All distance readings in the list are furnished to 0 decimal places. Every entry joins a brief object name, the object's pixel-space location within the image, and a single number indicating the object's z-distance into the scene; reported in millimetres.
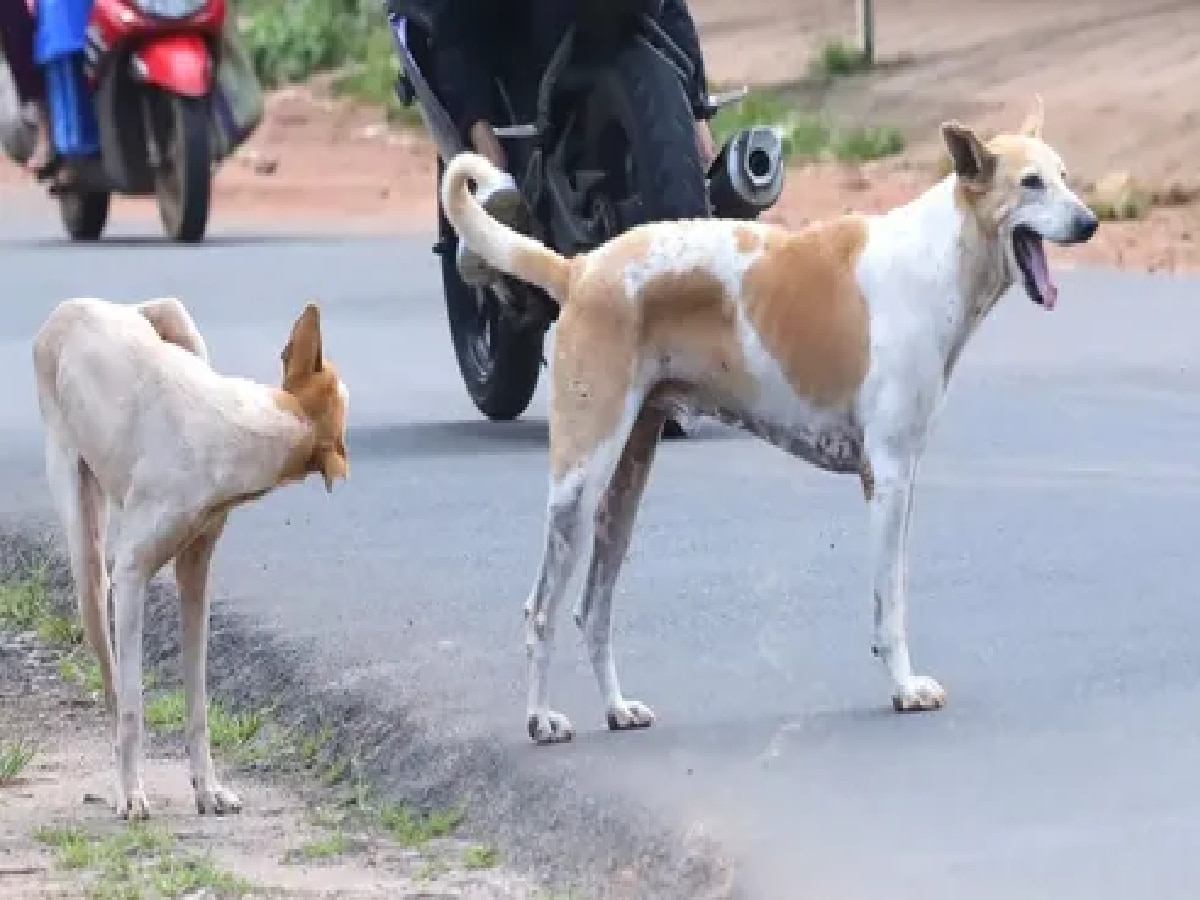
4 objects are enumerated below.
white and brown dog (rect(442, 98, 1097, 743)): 14555
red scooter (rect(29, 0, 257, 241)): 37156
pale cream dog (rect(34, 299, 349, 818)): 13648
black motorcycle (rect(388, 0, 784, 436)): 21000
